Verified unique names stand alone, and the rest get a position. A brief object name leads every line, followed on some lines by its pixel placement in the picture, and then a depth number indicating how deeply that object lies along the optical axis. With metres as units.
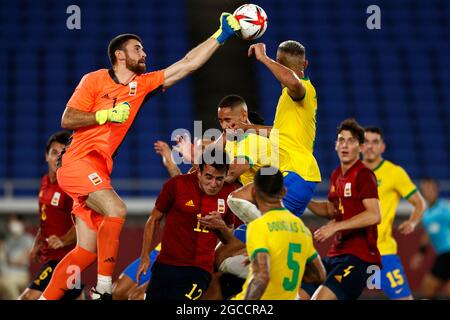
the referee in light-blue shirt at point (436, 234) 25.16
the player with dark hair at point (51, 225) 17.39
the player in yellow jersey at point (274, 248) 11.29
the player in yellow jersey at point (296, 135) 15.23
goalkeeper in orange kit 14.16
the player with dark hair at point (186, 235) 14.55
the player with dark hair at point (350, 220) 15.12
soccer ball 14.96
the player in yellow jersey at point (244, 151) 15.38
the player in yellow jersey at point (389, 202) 18.42
